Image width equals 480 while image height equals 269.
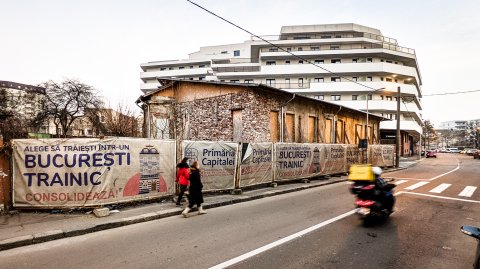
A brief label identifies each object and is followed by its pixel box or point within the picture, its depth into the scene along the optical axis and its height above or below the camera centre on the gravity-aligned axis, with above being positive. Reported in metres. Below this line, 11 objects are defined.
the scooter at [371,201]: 7.25 -1.59
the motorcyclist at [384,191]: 7.59 -1.38
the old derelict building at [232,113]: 17.98 +1.82
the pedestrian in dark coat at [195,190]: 8.38 -1.48
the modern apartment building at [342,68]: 51.66 +13.44
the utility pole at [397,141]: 27.83 -0.26
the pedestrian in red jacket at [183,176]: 9.16 -1.17
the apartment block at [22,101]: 32.88 +4.66
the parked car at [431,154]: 52.38 -2.76
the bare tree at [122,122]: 27.75 +1.68
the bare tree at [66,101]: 38.31 +5.22
